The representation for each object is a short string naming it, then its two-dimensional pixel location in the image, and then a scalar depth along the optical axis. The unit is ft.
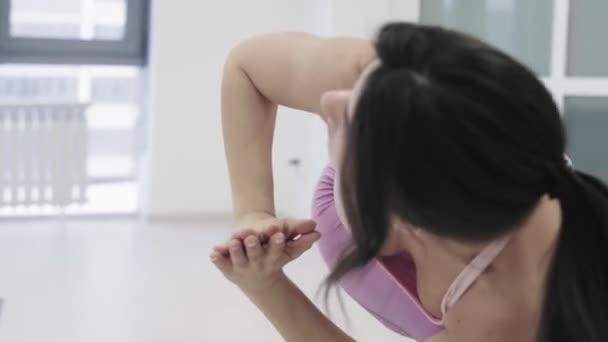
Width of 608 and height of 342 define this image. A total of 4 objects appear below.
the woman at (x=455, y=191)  2.62
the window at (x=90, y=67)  13.62
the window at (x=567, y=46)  10.36
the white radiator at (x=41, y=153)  12.69
